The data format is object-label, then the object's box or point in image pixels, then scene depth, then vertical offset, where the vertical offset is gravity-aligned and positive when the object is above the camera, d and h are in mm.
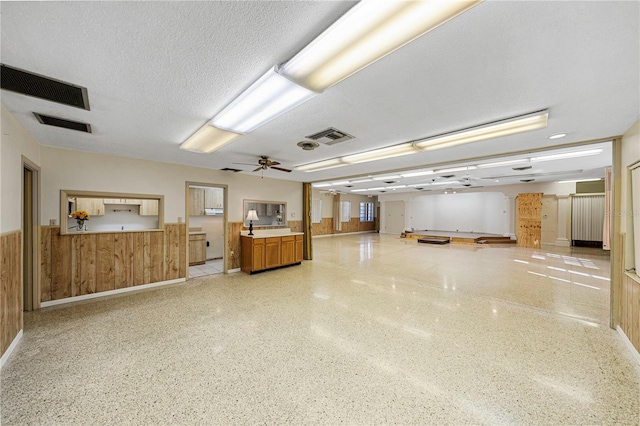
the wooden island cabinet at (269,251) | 5332 -936
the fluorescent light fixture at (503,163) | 4550 +1035
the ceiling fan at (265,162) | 4016 +870
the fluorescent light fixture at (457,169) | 5293 +1048
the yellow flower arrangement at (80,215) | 4082 -48
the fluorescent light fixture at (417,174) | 5961 +1054
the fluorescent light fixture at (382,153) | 3520 +979
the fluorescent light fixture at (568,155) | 3889 +1034
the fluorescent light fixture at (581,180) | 8105 +1150
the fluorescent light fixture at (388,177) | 6627 +1054
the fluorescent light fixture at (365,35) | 1061 +924
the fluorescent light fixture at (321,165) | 4504 +979
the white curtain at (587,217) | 8266 -145
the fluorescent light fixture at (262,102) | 1729 +952
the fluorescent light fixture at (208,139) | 2778 +954
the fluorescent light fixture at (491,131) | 2371 +954
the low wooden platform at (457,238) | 9977 -1141
